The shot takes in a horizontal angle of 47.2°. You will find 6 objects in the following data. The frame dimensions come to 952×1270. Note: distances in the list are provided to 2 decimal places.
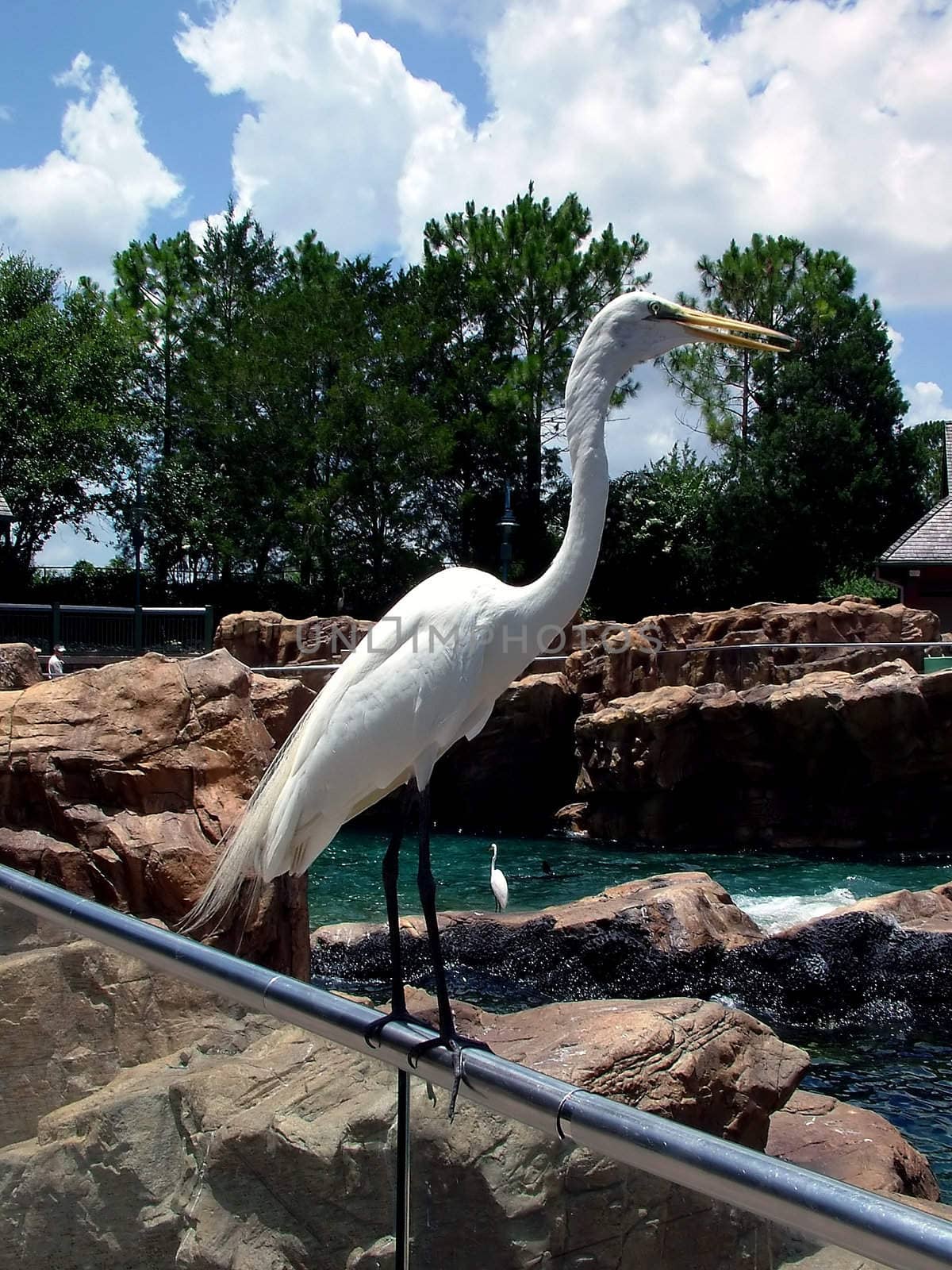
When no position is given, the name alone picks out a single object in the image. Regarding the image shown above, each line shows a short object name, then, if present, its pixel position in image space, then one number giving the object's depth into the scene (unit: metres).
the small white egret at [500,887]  11.79
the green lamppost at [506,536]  20.27
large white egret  3.15
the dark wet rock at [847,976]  9.32
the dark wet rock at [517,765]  20.09
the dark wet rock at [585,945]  9.71
